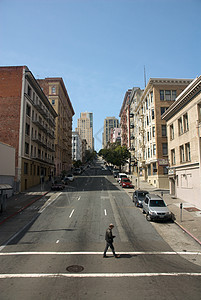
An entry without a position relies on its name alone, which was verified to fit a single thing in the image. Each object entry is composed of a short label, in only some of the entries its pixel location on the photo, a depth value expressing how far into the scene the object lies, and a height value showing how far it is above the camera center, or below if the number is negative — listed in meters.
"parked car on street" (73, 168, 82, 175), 73.43 +0.91
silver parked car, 18.31 -2.98
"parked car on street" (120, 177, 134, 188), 40.10 -1.67
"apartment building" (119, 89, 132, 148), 76.25 +20.27
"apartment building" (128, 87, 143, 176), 58.94 +12.60
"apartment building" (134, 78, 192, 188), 40.23 +10.20
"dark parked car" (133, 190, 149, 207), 24.00 -2.58
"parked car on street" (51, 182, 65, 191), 37.50 -2.21
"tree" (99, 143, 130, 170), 62.56 +5.22
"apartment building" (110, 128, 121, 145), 134.90 +24.73
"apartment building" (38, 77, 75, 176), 65.81 +19.27
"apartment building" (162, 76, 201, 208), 22.86 +3.50
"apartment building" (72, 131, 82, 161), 127.01 +16.48
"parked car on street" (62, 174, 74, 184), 49.03 -0.98
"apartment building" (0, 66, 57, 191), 36.31 +9.45
